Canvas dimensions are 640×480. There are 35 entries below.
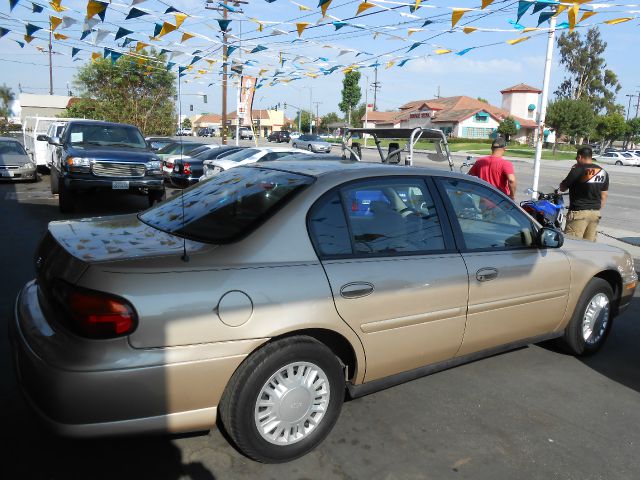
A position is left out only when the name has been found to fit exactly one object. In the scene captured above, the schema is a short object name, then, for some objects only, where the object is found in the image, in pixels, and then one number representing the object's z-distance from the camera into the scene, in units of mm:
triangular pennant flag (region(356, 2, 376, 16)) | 7926
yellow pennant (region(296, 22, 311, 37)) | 9377
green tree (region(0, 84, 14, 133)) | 66938
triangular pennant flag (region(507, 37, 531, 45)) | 8969
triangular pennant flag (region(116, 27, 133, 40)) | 10289
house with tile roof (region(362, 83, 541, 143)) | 74938
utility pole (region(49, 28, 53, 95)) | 55631
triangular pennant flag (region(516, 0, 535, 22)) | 6996
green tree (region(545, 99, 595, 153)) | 60219
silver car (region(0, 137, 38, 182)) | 15392
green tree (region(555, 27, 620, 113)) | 71500
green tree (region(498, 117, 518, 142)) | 57525
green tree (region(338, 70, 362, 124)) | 72062
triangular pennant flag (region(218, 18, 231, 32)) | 9830
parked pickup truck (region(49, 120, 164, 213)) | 9641
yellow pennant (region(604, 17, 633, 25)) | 7489
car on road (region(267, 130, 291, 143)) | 65188
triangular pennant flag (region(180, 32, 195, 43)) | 11358
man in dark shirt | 7055
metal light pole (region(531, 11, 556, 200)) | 12336
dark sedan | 14227
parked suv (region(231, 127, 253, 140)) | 73650
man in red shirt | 7388
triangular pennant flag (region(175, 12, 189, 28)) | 9117
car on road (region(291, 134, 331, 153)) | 41250
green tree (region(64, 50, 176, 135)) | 35412
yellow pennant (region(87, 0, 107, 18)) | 8195
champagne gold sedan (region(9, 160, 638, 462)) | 2375
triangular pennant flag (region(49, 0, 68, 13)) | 8316
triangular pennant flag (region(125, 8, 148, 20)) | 8547
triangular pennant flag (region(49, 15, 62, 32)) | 9781
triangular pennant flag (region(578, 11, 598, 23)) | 7436
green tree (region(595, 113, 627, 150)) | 69312
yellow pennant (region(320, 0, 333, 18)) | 7827
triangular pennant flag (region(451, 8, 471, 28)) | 7562
